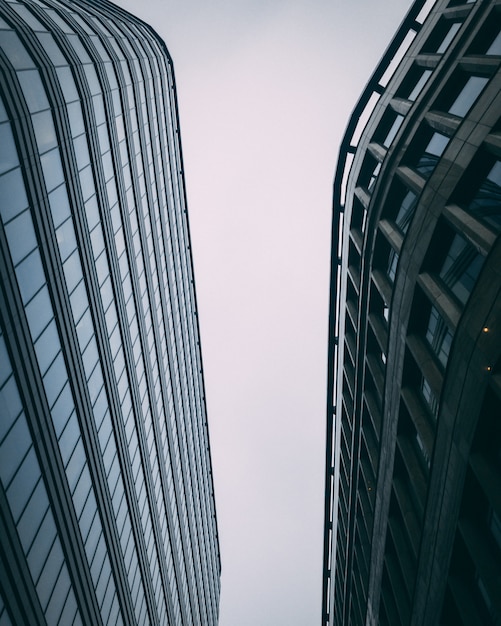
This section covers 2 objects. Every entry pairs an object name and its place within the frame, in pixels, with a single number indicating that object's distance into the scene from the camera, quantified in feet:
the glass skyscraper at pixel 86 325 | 53.57
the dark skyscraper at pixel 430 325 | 47.50
